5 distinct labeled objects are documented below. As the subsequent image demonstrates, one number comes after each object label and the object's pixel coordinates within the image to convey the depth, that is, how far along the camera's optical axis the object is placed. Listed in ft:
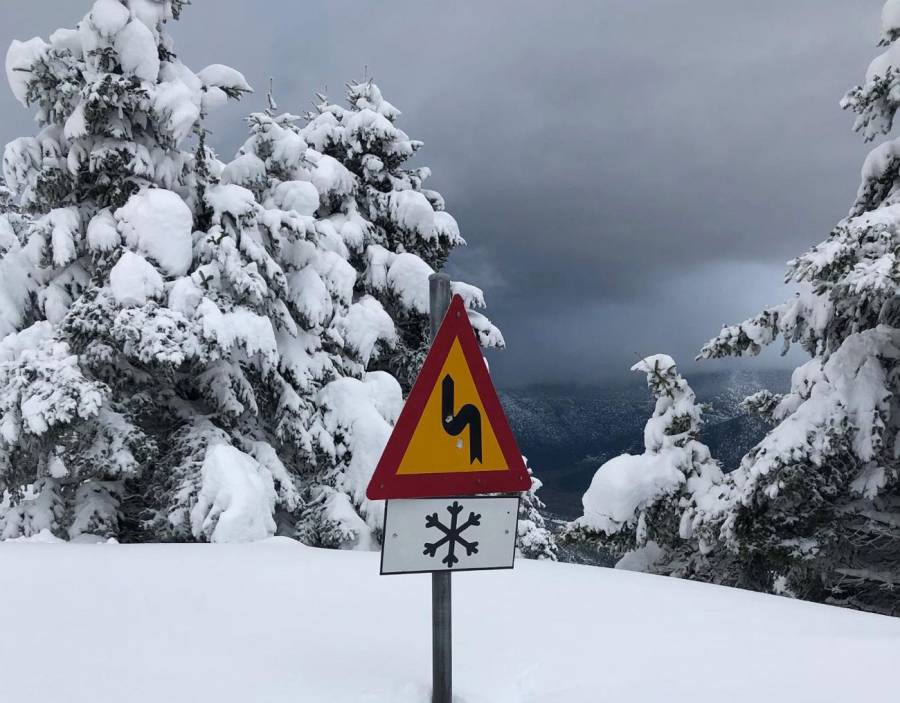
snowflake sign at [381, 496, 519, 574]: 8.61
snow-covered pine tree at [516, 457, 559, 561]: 49.65
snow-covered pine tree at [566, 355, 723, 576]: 30.27
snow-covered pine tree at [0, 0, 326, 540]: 27.22
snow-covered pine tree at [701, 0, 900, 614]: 24.39
